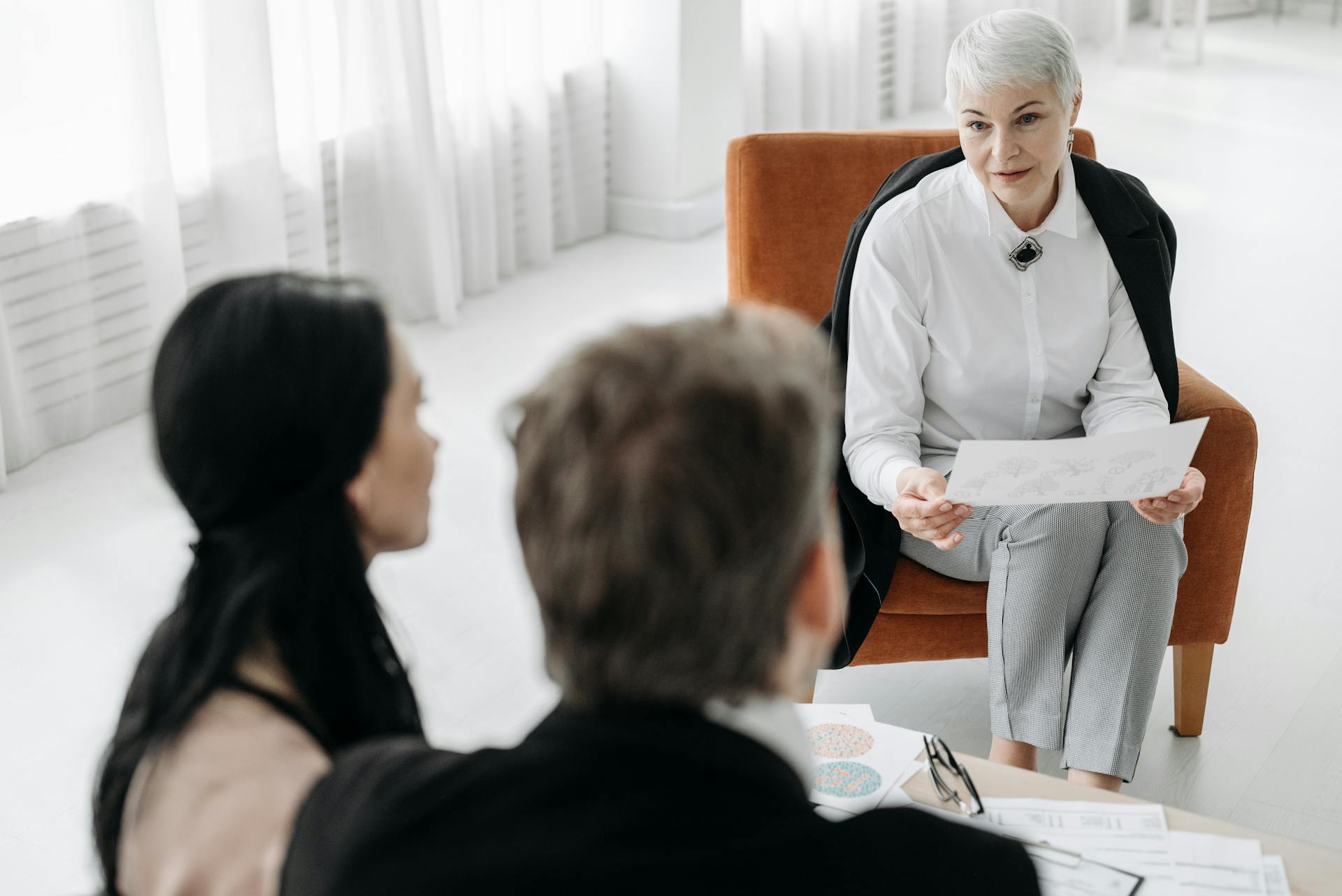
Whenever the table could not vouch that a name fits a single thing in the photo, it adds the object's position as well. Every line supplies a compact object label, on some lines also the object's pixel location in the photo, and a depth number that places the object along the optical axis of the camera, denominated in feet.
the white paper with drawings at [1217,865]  4.25
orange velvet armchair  6.42
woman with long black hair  3.09
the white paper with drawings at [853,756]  4.78
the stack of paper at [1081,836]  4.28
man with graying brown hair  2.28
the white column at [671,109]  15.38
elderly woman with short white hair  6.05
